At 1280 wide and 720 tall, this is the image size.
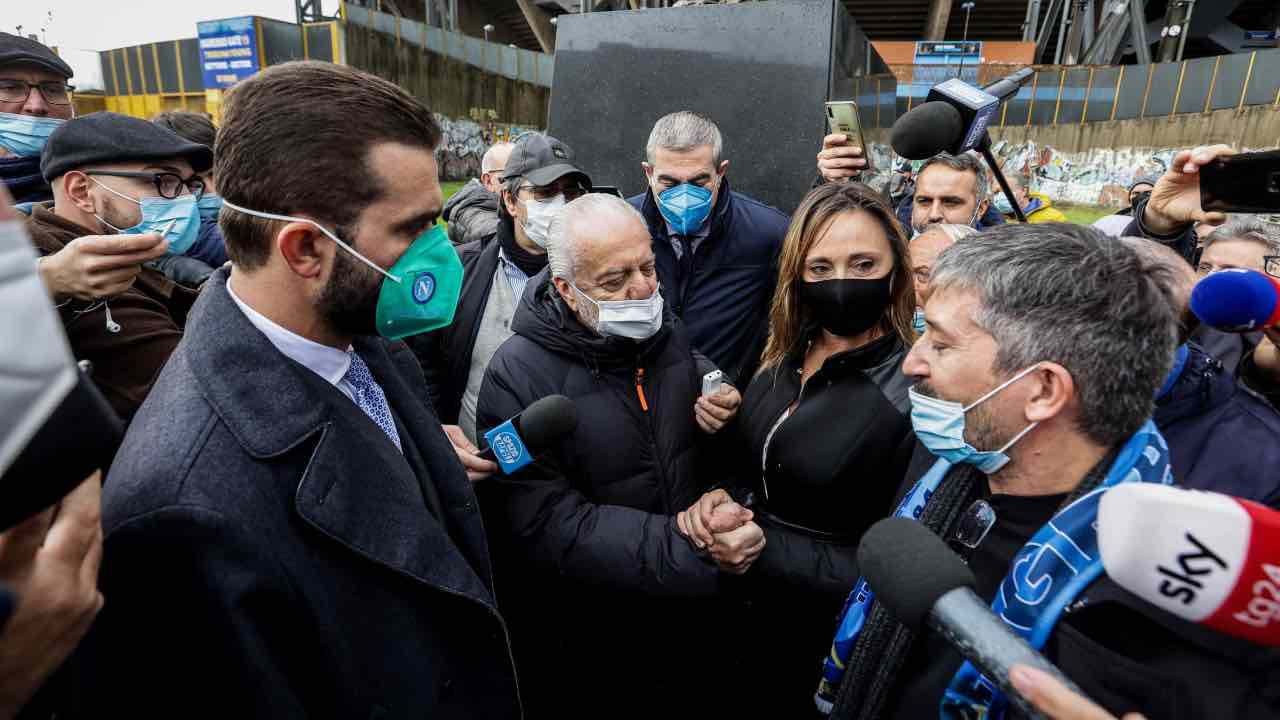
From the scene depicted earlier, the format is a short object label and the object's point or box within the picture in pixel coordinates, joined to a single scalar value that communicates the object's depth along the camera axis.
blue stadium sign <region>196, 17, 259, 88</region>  15.76
